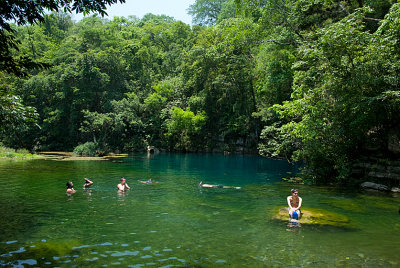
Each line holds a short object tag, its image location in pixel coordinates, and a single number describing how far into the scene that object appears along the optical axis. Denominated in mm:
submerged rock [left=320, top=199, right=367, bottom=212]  12945
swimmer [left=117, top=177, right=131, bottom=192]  16734
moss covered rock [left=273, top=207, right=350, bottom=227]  10766
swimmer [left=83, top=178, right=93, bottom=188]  17522
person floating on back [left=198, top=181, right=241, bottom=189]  18659
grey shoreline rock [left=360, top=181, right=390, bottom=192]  16717
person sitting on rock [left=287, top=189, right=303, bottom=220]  11125
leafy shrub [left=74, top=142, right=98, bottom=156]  43875
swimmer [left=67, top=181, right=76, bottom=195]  15742
